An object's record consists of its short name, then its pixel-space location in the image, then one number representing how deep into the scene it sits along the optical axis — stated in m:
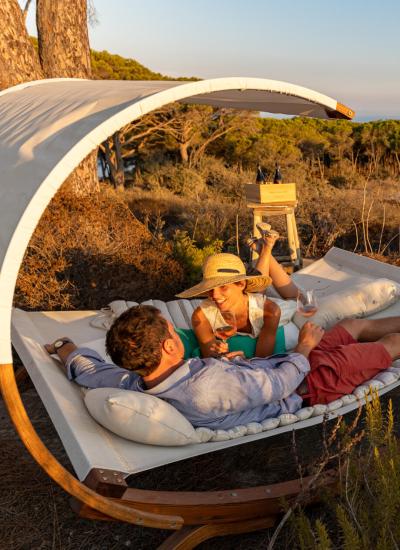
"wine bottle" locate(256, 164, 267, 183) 5.93
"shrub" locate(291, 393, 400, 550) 1.79
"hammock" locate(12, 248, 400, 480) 2.33
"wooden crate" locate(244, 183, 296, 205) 5.89
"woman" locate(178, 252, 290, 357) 3.05
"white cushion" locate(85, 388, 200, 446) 2.39
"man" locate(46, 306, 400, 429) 2.41
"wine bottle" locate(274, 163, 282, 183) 5.89
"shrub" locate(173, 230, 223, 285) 5.60
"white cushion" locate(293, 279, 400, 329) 3.81
